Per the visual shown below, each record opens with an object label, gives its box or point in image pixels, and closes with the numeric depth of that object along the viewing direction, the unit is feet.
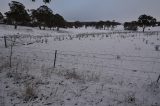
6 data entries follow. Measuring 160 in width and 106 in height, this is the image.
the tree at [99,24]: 287.78
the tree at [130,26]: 231.48
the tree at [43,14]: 147.10
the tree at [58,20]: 161.19
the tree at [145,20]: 174.10
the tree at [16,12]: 126.39
